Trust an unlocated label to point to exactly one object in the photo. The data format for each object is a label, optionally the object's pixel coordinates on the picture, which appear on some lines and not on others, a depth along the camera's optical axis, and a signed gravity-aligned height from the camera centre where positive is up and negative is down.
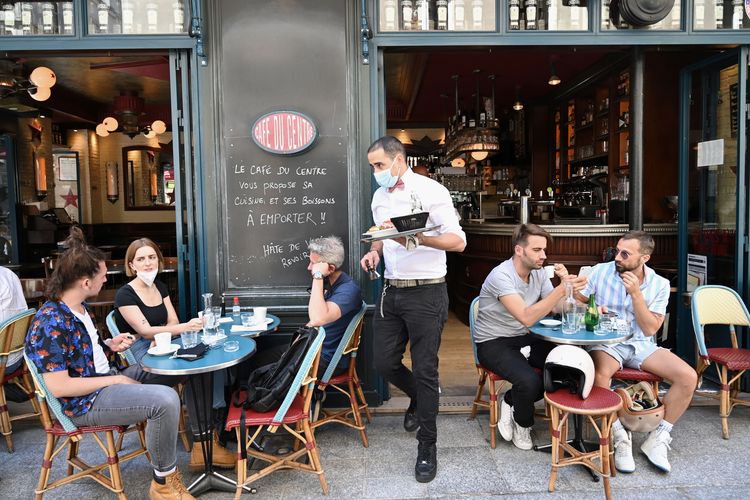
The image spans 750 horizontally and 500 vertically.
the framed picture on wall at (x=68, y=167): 11.03 +1.07
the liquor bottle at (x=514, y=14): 4.00 +1.48
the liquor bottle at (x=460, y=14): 3.99 +1.49
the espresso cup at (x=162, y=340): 2.83 -0.66
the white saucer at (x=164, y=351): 2.80 -0.71
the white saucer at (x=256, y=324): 3.37 -0.70
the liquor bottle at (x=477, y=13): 3.99 +1.49
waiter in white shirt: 3.01 -0.39
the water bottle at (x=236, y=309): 3.55 -0.63
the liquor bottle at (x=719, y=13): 4.09 +1.49
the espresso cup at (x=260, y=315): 3.45 -0.65
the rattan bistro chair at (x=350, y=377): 3.29 -1.05
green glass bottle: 3.17 -0.65
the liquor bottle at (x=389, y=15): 3.92 +1.46
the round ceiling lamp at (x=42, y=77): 5.77 +1.55
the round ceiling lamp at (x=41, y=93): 6.17 +1.50
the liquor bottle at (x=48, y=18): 3.91 +1.48
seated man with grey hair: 3.16 -0.50
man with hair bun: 2.49 -0.81
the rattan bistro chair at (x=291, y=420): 2.72 -1.07
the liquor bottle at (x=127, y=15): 3.89 +1.49
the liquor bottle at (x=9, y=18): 3.93 +1.49
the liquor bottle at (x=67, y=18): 3.89 +1.47
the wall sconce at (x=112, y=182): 11.78 +0.78
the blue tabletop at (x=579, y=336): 2.93 -0.72
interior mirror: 11.91 +0.90
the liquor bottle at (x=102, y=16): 3.90 +1.48
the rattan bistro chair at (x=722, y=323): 3.52 -0.82
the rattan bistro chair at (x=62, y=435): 2.57 -1.11
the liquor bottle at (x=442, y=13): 3.98 +1.49
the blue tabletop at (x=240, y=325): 3.20 -0.71
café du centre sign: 3.80 +0.59
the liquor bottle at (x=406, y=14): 3.94 +1.47
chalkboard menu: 3.81 +0.46
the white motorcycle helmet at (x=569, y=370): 2.85 -0.89
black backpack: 2.75 -0.87
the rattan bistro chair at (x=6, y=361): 3.42 -0.91
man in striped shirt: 3.06 -0.84
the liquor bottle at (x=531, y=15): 4.02 +1.48
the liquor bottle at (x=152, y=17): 3.89 +1.47
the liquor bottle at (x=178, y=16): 3.88 +1.46
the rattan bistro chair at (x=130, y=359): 3.31 -0.89
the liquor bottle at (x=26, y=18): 3.92 +1.49
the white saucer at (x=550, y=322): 3.27 -0.71
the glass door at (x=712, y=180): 4.15 +0.22
